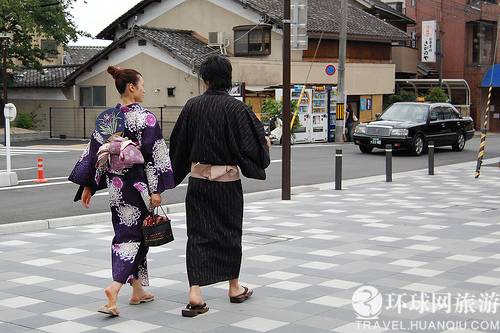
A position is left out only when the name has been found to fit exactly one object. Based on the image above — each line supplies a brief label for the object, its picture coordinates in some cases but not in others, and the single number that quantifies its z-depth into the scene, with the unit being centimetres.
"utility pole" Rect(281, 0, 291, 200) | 1320
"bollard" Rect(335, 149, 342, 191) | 1502
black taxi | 2453
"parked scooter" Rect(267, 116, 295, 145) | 3055
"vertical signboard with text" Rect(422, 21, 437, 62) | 4453
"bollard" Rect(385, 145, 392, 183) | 1653
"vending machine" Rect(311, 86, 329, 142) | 3281
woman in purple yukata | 611
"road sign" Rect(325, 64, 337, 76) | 3368
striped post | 1757
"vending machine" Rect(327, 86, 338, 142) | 3378
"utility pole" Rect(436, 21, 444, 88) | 4477
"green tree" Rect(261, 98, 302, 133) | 3077
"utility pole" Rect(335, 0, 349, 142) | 3247
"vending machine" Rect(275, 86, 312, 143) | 3173
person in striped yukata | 612
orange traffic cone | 1661
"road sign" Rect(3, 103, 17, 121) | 1562
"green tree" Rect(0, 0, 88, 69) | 3425
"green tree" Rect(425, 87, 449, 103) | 4025
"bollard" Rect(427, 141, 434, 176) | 1830
